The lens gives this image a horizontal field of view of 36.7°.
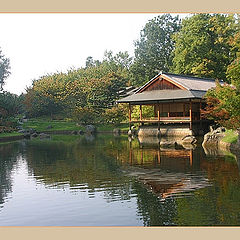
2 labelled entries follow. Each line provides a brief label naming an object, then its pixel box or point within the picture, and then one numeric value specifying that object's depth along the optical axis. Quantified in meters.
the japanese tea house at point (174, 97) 34.75
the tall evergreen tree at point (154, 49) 61.22
